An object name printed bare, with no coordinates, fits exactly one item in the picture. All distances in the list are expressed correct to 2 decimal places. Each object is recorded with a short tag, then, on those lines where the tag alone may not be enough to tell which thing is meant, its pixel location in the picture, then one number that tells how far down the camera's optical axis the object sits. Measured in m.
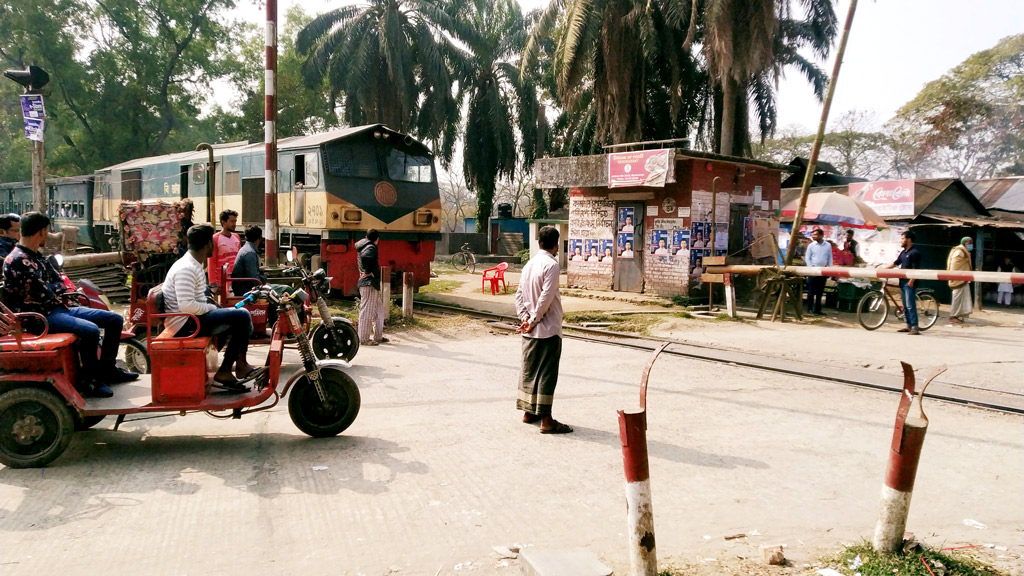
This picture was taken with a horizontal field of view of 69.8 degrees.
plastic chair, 18.98
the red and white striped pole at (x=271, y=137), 10.80
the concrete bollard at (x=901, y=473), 3.45
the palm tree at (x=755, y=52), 21.09
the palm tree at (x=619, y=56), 23.05
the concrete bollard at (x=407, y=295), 12.52
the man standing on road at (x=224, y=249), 8.96
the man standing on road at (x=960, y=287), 14.16
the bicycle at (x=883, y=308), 12.82
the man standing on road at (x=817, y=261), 14.52
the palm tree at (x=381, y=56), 30.69
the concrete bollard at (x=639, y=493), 3.24
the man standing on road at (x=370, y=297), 10.41
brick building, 16.23
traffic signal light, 11.23
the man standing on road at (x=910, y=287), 12.41
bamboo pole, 12.03
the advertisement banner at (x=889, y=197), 19.50
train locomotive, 13.91
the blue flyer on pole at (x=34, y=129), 10.74
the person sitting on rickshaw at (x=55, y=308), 5.26
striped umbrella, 16.25
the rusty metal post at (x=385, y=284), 11.22
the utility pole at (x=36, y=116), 10.77
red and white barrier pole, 9.75
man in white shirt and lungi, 6.08
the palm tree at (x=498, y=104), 35.91
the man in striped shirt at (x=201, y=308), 5.49
